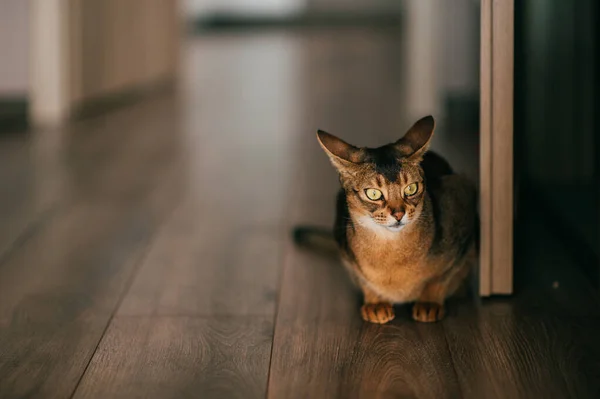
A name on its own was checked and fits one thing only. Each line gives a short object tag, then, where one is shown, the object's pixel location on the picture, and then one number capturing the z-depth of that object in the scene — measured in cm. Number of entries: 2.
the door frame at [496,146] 173
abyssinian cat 164
